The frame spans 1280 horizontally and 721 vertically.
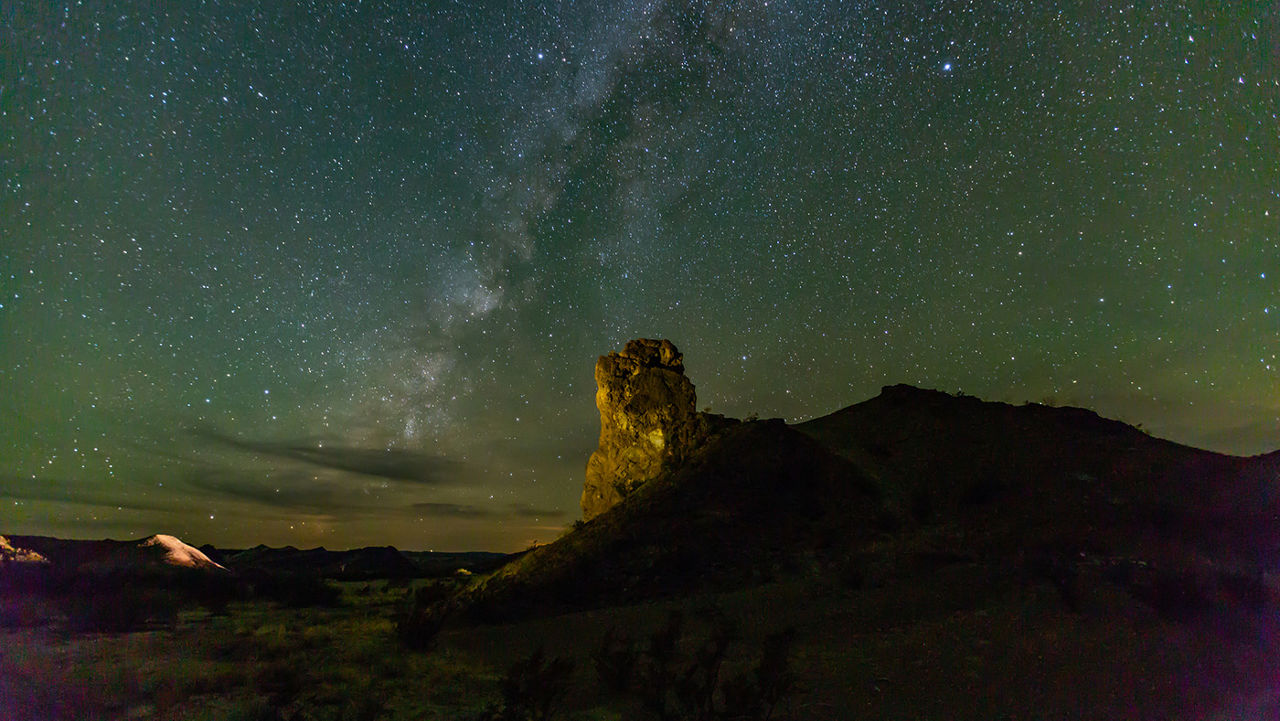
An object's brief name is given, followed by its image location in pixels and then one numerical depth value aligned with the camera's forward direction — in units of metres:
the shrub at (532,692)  5.94
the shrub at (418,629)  11.34
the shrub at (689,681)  5.92
